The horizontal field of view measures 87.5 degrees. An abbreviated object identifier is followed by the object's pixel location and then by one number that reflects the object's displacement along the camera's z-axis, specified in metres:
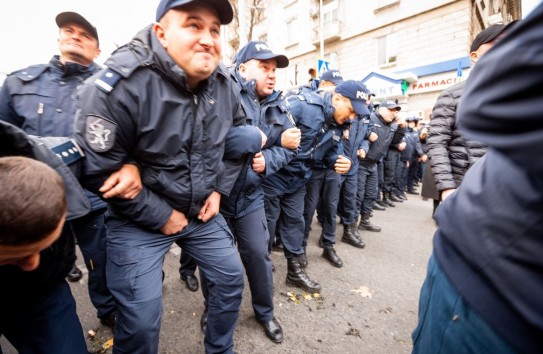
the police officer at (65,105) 2.21
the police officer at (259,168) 2.23
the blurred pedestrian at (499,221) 0.58
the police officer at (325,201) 3.56
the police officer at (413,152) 8.27
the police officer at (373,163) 5.15
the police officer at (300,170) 2.98
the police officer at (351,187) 4.29
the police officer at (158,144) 1.44
